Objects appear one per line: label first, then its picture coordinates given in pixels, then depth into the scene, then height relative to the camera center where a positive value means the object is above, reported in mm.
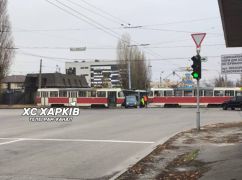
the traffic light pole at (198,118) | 20716 -1295
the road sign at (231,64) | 15227 +898
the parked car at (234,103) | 49431 -1444
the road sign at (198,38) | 20141 +2353
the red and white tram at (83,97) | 62406 -986
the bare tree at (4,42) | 60250 +6430
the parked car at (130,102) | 62875 -1689
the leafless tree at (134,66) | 82994 +4669
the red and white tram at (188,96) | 60188 -806
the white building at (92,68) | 168875 +8417
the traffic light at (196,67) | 21169 +1092
